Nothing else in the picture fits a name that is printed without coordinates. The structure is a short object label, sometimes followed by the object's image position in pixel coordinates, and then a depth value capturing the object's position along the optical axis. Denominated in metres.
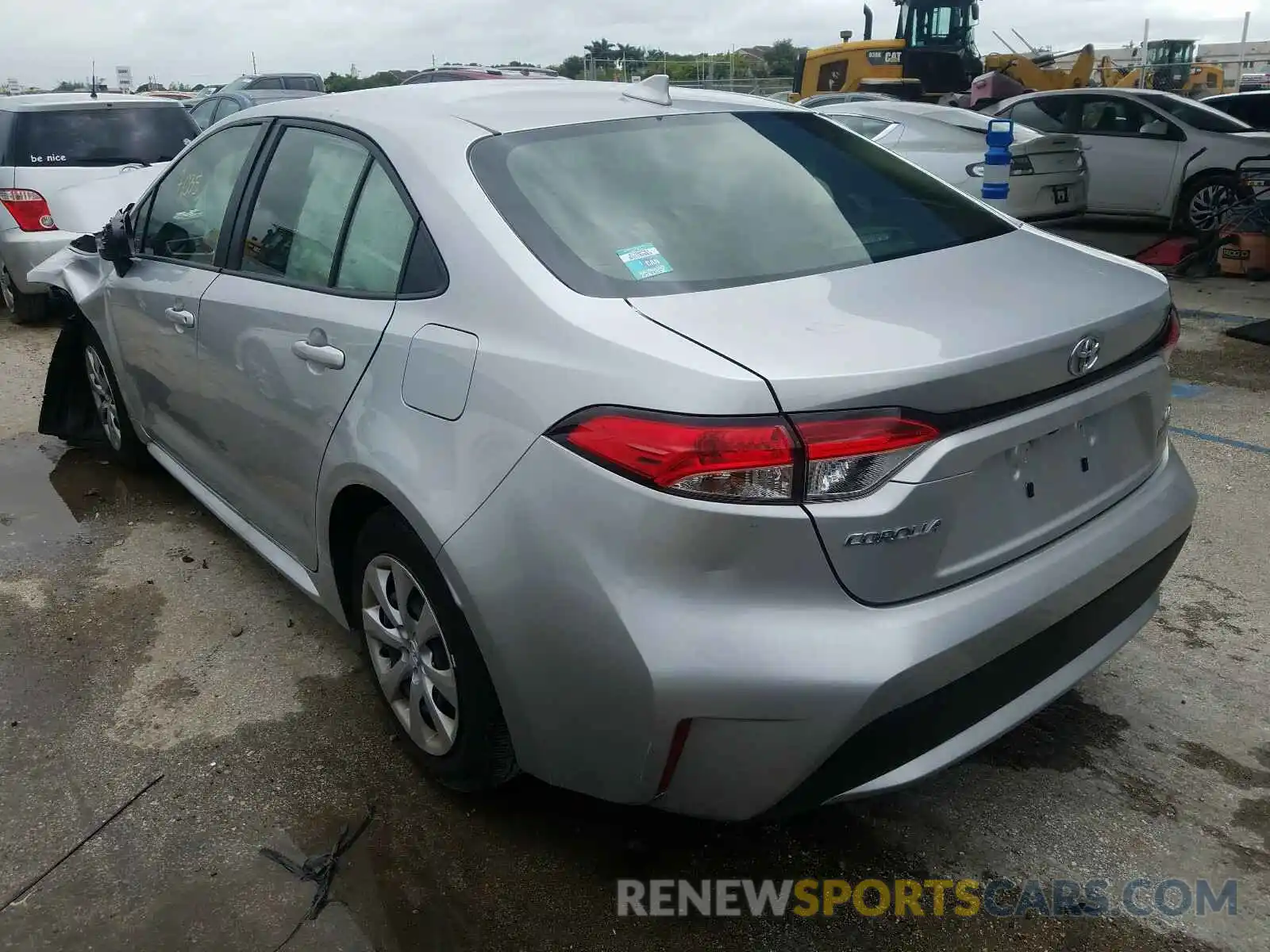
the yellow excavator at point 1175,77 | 23.97
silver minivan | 7.74
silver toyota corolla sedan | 1.84
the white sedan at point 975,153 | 9.02
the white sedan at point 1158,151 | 10.59
